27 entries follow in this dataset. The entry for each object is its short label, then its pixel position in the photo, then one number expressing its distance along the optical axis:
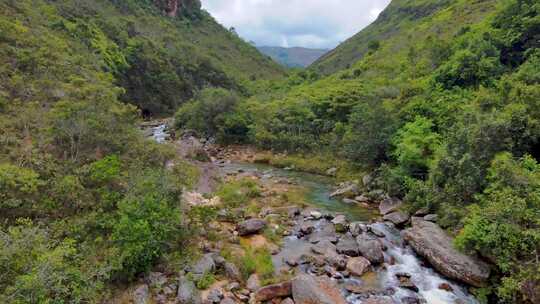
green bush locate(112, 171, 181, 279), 11.41
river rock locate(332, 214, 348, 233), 17.19
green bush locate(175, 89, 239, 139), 39.38
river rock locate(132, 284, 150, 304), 10.66
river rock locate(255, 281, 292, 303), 11.66
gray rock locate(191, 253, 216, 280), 12.27
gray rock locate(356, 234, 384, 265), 14.21
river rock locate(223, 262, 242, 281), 12.59
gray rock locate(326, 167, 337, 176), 28.94
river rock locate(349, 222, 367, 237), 16.73
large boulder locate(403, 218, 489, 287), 12.25
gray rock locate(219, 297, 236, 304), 11.04
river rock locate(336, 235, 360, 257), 14.78
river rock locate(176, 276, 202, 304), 10.89
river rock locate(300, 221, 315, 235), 17.16
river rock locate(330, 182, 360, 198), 22.92
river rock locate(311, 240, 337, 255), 14.88
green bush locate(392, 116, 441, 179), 20.48
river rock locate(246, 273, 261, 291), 12.16
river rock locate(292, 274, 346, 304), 11.09
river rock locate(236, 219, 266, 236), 16.53
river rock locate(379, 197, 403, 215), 19.44
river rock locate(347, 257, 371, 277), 13.38
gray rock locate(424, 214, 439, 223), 16.59
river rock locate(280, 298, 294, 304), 11.28
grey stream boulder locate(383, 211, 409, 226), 17.79
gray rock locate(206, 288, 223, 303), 11.09
